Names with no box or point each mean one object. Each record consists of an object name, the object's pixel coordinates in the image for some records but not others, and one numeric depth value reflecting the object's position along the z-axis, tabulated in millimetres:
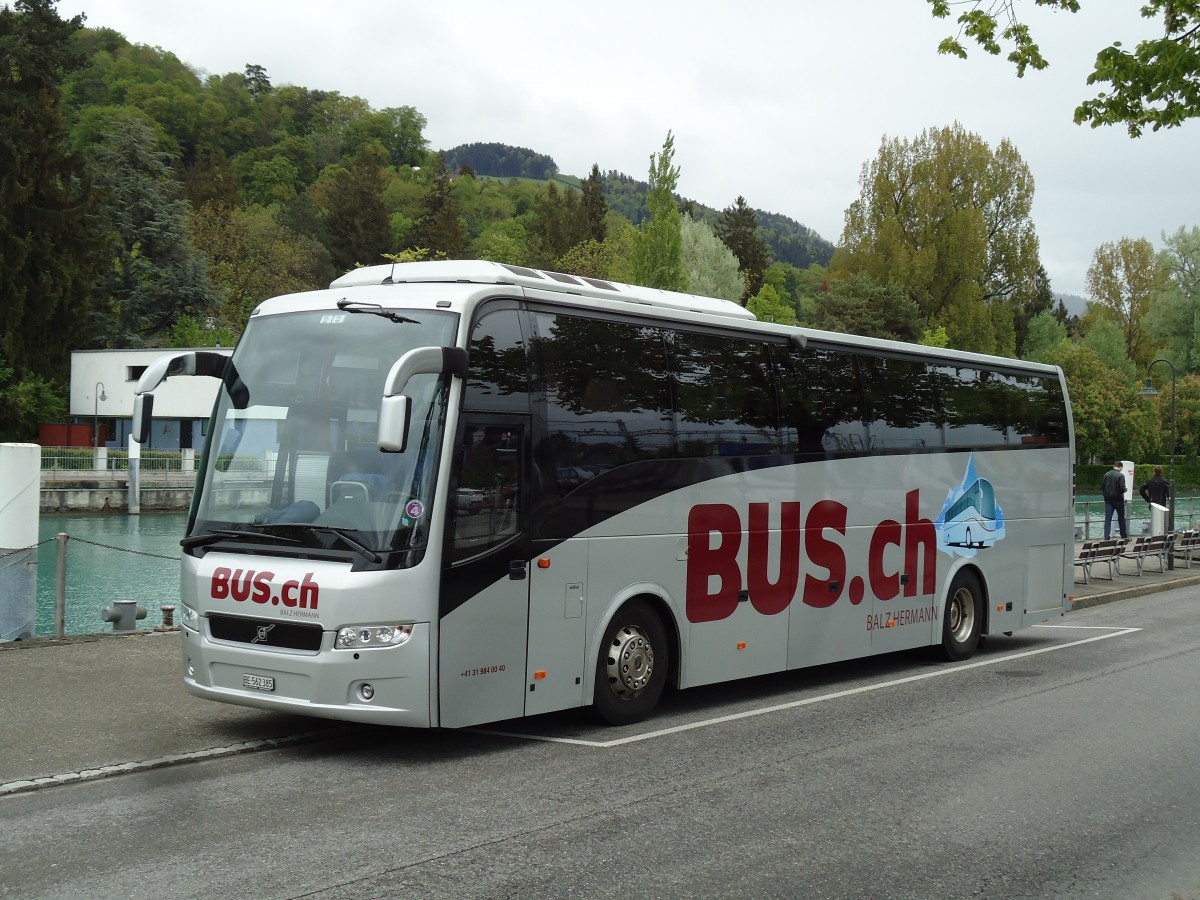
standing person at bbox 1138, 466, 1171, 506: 31984
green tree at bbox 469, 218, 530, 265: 105688
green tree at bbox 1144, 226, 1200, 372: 87375
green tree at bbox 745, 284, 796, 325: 86188
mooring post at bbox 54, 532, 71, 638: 13503
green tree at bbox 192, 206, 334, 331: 89000
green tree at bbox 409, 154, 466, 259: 110375
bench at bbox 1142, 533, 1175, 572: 27325
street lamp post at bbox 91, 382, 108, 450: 69562
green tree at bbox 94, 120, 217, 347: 81000
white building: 69056
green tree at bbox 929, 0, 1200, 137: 11336
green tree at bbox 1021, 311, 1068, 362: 99000
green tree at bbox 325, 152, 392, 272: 112438
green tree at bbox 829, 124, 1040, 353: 70250
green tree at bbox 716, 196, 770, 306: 122438
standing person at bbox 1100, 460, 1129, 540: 30797
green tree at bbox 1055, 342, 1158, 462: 76875
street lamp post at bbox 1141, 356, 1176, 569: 27953
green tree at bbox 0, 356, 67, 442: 65000
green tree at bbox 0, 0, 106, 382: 68625
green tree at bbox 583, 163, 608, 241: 121562
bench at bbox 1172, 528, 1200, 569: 29427
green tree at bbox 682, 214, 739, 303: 81312
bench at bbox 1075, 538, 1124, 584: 24719
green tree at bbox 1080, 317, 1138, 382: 91688
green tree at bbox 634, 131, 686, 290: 69938
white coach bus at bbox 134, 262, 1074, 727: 8727
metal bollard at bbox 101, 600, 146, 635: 14531
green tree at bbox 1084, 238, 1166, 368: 102812
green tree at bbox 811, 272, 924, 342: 67812
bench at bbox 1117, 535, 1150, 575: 26531
